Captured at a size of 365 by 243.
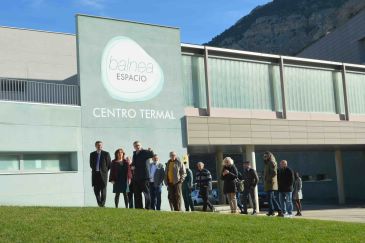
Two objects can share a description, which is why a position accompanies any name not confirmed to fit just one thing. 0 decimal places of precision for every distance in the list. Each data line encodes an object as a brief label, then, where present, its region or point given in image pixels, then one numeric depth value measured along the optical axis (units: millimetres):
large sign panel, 19562
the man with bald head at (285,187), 15516
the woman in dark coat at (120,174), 13969
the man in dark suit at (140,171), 13383
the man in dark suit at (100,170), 13250
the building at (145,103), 18344
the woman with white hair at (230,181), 15578
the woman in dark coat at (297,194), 20266
